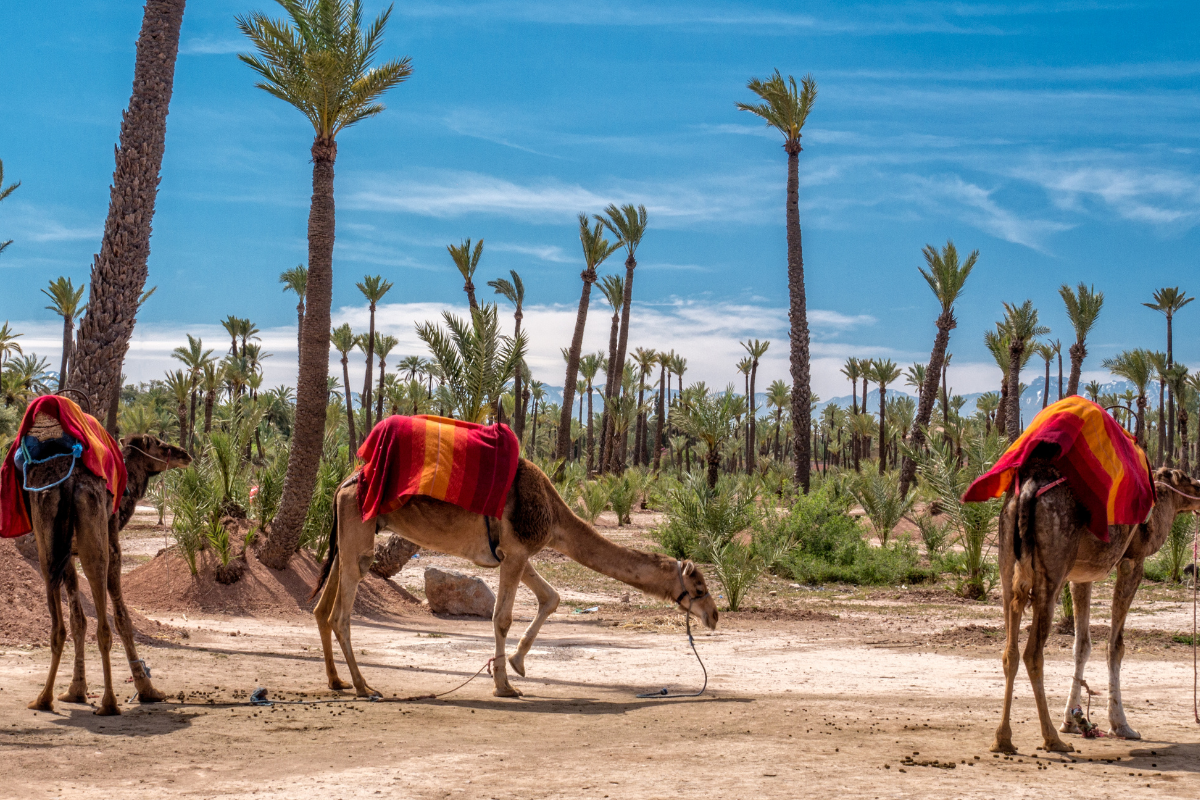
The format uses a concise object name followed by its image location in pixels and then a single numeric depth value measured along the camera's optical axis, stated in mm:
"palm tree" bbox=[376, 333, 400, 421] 70500
